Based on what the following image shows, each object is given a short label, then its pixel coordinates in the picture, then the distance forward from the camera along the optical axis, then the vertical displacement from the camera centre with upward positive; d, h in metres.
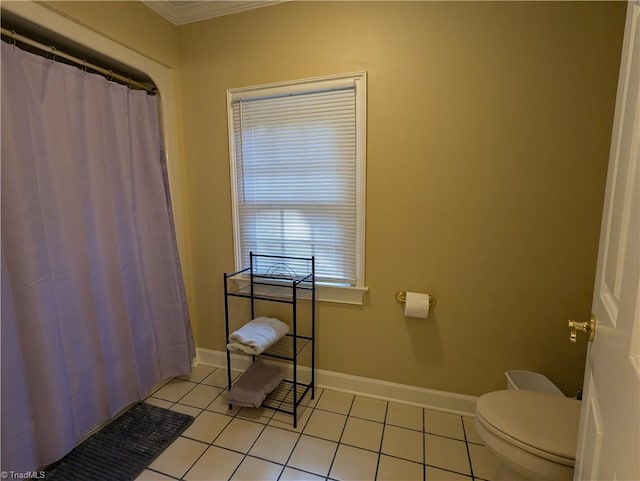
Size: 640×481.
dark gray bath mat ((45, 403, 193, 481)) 1.44 -1.26
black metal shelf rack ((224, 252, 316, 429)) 1.94 -0.63
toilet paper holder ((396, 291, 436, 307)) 1.77 -0.59
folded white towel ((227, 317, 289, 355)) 1.70 -0.79
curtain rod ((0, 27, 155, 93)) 1.30 +0.66
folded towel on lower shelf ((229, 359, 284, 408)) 1.81 -1.13
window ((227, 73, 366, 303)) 1.80 +0.13
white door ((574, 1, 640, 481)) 0.55 -0.25
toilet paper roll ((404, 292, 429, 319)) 1.72 -0.61
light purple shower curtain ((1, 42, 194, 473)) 1.28 -0.30
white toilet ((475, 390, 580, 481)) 1.07 -0.86
